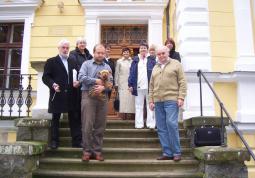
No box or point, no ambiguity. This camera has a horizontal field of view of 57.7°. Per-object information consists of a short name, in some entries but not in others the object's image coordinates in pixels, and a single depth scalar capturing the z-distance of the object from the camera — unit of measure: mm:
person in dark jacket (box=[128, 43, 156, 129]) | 4327
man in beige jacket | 3546
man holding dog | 3505
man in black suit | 3754
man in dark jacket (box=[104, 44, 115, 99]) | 4666
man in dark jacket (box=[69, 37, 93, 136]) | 3893
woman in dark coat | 4288
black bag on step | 3731
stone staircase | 3428
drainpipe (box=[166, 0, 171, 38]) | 6336
